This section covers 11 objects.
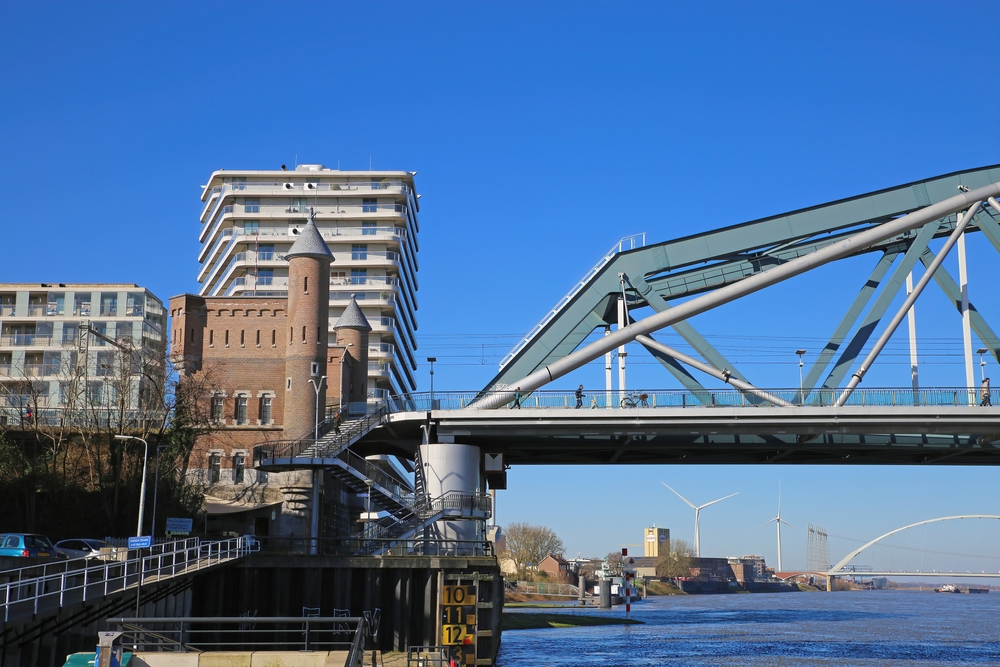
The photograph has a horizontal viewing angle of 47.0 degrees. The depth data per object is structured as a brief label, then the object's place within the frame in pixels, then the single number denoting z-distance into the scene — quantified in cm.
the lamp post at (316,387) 6256
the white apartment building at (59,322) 10838
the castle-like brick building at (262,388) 6538
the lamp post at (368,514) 5286
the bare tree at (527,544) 17958
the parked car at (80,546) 4441
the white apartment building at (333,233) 12244
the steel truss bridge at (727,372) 6106
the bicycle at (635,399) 6150
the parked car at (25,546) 3909
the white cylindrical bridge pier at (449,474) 6319
